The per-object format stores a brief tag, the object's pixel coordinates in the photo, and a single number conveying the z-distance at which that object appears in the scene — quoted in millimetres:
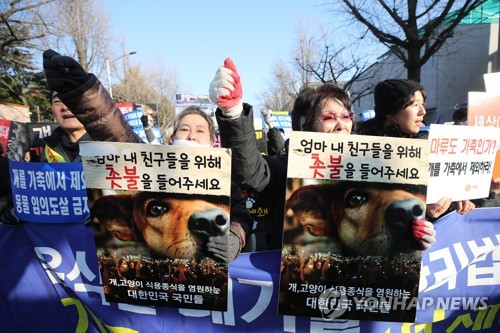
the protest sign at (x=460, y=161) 1688
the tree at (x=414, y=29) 10305
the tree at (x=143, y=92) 34812
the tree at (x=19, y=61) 16391
